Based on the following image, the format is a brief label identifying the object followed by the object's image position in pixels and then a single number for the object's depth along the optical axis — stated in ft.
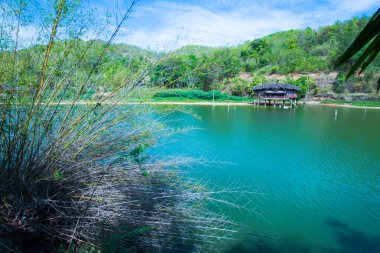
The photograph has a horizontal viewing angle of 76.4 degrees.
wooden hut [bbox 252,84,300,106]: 106.83
